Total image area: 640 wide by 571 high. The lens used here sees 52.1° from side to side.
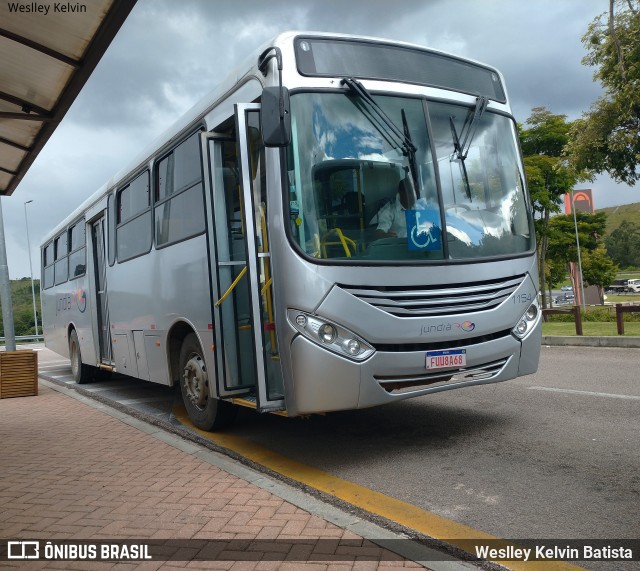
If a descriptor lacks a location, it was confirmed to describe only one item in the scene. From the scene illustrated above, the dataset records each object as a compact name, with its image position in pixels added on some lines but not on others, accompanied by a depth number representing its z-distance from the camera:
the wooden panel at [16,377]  11.17
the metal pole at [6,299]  12.30
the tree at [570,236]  37.78
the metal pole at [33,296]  43.49
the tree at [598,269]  58.78
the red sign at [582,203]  40.56
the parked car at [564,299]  73.94
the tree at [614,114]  18.28
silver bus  4.95
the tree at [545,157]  27.03
